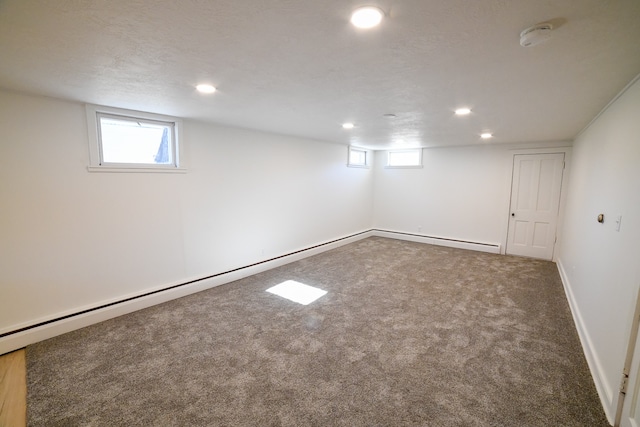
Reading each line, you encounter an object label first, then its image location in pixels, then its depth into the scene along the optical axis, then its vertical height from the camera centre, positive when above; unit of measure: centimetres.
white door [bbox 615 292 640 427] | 155 -118
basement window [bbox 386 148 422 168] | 660 +58
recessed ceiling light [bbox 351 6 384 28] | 115 +72
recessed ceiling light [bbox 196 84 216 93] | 218 +74
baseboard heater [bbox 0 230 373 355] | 249 -143
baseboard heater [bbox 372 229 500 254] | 572 -134
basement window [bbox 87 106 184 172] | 287 +43
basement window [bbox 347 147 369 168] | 656 +58
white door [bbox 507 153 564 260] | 506 -38
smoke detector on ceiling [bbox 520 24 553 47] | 123 +69
